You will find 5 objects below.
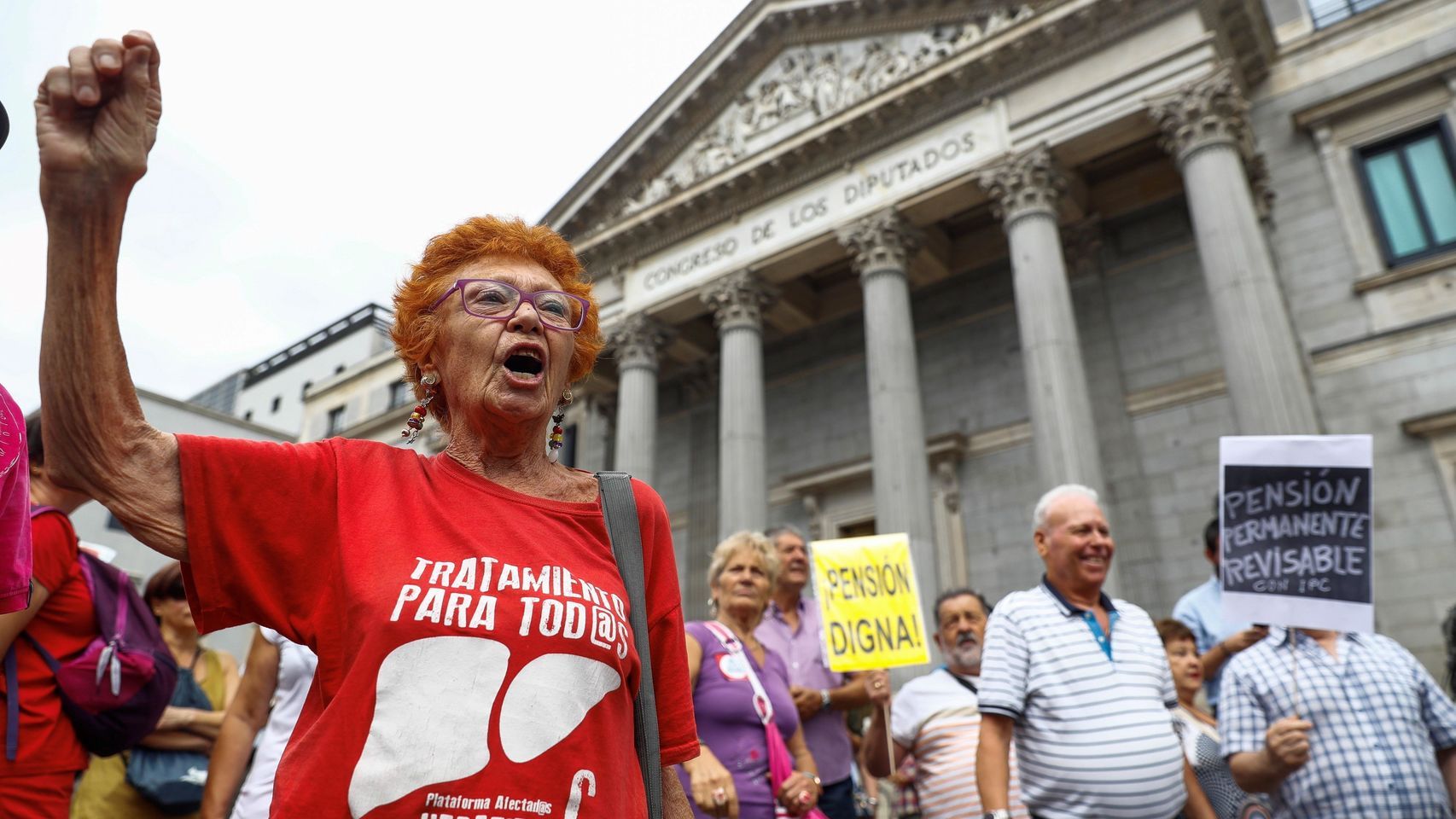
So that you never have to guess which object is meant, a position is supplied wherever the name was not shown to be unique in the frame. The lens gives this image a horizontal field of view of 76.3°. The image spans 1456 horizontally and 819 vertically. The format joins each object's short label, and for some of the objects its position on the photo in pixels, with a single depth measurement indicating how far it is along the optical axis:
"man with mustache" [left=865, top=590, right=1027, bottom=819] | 4.87
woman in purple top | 3.41
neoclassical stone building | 12.85
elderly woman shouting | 1.34
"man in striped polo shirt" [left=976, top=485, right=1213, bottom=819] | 3.61
